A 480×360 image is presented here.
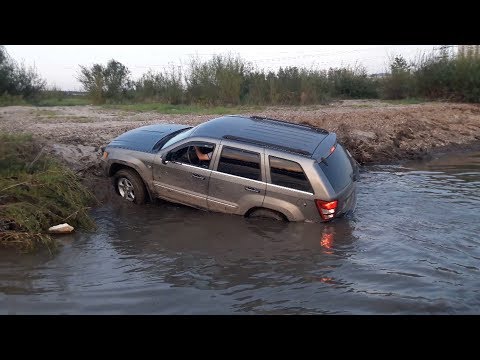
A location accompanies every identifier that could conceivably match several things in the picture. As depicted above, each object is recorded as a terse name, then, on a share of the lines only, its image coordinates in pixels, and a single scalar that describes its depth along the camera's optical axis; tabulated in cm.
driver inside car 897
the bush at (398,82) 2605
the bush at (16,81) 2195
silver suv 827
